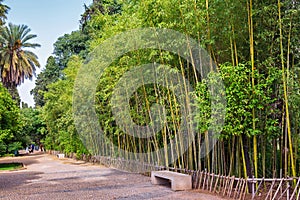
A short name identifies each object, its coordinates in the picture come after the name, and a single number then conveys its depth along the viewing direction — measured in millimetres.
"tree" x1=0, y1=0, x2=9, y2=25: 11900
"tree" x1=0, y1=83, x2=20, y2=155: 11133
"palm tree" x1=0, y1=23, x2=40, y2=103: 18141
